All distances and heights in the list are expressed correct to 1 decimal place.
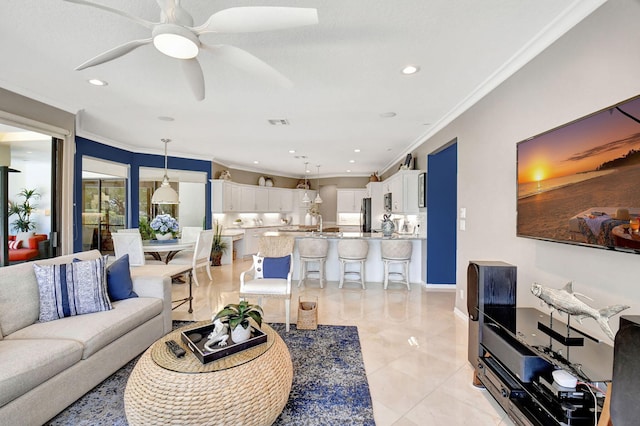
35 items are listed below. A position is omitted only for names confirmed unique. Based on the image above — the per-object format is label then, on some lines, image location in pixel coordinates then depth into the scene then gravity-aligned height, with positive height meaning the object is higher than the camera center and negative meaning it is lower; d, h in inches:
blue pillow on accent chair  152.6 -28.2
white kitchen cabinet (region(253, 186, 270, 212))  368.5 +13.6
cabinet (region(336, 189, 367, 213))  420.5 +16.9
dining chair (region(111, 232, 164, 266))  176.4 -20.5
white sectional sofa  69.4 -36.5
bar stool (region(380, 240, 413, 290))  204.4 -28.2
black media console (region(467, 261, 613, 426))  62.3 -33.7
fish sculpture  59.8 -19.9
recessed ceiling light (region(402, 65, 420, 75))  111.3 +52.2
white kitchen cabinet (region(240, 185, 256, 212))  345.7 +14.0
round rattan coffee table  63.4 -38.6
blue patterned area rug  78.2 -52.6
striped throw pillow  97.1 -25.9
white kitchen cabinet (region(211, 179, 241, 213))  307.3 +15.1
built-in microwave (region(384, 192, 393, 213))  280.8 +8.2
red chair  143.8 -19.1
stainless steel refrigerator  370.0 -5.5
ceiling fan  60.3 +38.6
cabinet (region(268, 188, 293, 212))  393.1 +14.7
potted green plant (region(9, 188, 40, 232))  143.3 -0.6
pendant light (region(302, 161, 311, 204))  332.6 +34.8
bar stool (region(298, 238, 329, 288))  214.1 -27.4
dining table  184.7 -21.7
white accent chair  137.6 -35.0
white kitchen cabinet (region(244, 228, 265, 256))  334.6 -34.2
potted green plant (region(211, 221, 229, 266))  291.0 -36.3
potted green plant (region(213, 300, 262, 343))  79.4 -28.3
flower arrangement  205.8 -9.8
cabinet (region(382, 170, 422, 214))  226.5 +16.0
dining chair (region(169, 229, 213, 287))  210.8 -32.5
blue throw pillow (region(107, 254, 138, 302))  114.7 -26.5
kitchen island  220.1 -36.0
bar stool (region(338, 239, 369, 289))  209.0 -27.7
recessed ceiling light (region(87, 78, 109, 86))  125.7 +52.9
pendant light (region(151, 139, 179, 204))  206.5 +9.9
